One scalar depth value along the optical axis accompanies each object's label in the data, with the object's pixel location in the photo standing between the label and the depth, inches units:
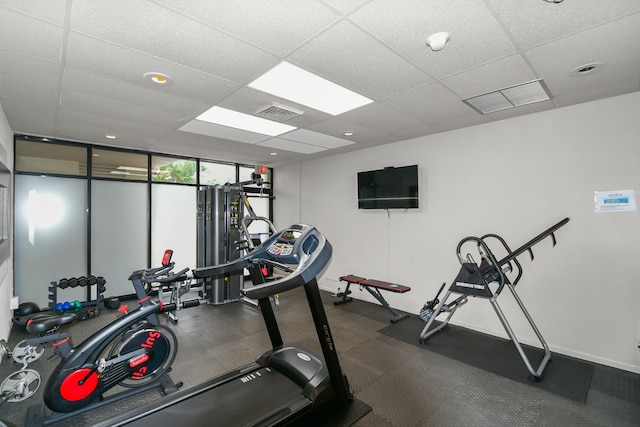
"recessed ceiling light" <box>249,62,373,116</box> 95.3
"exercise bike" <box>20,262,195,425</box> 82.1
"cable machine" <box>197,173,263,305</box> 199.3
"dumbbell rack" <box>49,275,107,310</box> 163.8
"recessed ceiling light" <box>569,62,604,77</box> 89.2
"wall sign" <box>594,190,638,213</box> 111.2
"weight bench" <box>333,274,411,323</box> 165.8
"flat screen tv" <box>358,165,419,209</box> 173.6
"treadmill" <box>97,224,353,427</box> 75.2
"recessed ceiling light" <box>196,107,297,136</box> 132.0
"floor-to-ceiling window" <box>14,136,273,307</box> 170.6
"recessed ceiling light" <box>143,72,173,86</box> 94.1
